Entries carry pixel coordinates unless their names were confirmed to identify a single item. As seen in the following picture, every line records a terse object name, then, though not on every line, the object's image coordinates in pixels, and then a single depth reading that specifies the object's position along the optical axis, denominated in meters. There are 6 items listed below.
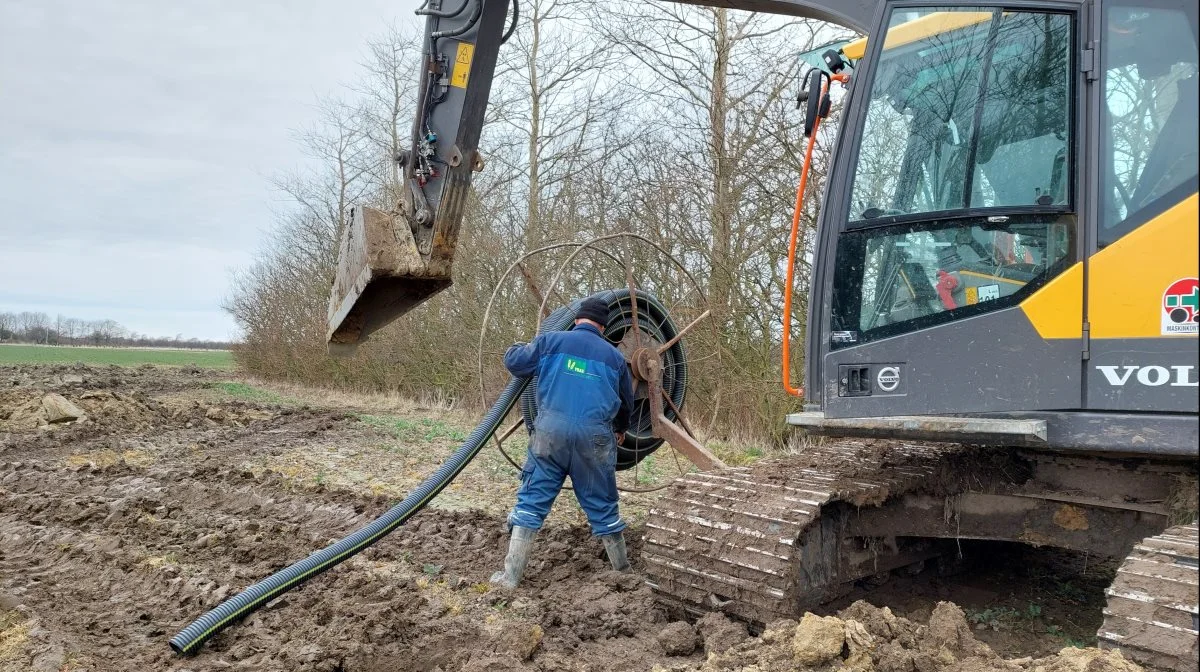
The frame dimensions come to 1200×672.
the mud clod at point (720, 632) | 4.05
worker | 5.15
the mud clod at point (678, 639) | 4.16
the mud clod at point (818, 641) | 3.27
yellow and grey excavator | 3.19
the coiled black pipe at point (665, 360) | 6.30
